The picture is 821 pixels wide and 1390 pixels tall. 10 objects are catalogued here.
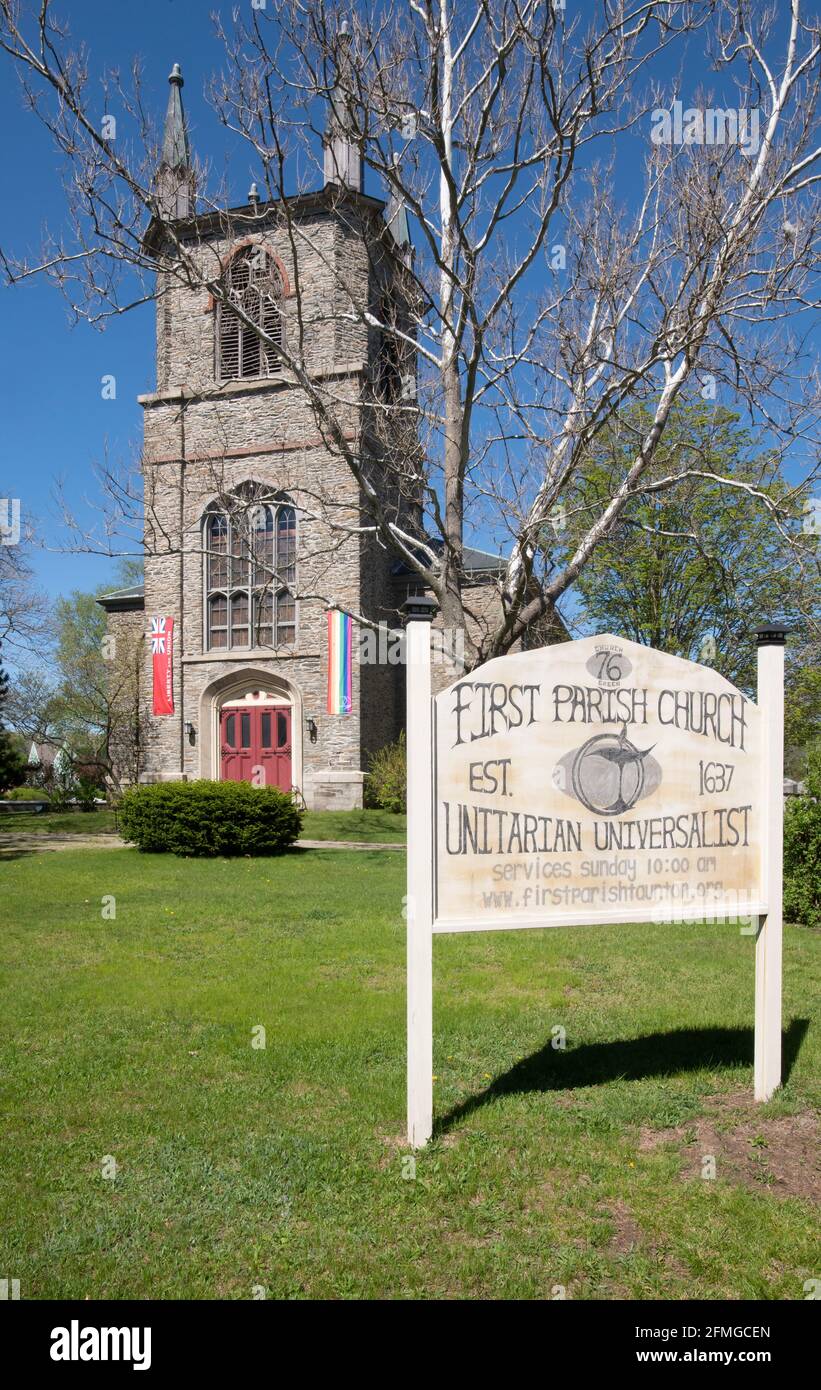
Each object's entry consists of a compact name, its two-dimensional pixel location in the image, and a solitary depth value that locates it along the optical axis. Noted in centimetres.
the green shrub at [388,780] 2500
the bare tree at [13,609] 2822
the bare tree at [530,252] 1100
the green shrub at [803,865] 1075
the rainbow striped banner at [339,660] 2623
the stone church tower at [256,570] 2617
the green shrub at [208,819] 1697
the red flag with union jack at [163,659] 2844
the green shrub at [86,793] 3159
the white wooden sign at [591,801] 441
